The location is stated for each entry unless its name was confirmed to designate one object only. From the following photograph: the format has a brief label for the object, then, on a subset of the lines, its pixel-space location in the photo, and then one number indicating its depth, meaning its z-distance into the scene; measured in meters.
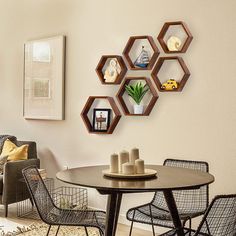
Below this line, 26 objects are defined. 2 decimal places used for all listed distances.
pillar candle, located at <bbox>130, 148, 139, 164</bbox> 2.76
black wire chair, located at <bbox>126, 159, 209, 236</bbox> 2.90
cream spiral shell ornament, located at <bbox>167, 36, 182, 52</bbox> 3.82
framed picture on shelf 4.38
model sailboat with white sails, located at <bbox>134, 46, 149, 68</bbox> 4.02
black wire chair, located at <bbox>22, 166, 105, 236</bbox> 2.72
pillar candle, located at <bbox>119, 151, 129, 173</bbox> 2.72
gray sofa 4.32
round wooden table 2.24
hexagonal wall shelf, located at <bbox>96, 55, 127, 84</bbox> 4.20
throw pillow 4.68
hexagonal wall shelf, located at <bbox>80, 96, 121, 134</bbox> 4.27
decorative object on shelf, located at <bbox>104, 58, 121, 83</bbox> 4.26
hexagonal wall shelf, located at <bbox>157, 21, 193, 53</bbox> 3.73
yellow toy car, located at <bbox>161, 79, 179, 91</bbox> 3.81
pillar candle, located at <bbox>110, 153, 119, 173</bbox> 2.64
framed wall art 4.82
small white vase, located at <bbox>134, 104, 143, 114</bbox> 4.04
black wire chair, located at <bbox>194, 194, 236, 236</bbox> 2.21
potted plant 4.02
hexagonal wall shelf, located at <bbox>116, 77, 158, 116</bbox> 3.96
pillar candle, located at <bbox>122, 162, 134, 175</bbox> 2.54
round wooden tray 2.51
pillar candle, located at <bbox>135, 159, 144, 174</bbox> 2.59
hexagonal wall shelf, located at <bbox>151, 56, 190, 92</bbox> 3.75
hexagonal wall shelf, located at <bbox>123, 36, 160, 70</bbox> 3.95
